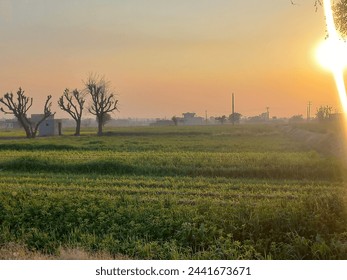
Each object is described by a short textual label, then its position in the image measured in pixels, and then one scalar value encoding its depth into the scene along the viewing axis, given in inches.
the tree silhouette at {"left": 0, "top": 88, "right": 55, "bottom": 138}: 2504.9
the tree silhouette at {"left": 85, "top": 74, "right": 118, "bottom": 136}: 2886.3
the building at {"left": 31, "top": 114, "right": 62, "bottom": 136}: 2839.6
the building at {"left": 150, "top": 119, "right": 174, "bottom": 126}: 5383.9
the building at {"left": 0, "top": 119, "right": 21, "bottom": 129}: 4872.5
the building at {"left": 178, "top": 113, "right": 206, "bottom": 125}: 6493.1
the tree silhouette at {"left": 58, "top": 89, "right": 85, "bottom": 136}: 2838.3
